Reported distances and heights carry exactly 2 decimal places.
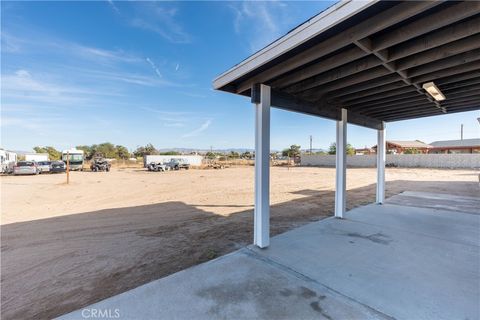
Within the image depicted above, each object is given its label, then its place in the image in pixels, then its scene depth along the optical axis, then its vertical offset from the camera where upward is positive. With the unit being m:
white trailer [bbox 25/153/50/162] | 29.21 +0.30
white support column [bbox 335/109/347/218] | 4.86 -0.13
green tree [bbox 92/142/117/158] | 47.28 +2.40
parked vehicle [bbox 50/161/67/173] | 19.77 -0.72
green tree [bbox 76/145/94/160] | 40.57 +0.80
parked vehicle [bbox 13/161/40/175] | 18.02 -0.76
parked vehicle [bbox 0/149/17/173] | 19.73 -0.47
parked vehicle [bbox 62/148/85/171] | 22.69 +0.02
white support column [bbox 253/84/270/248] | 3.21 -0.09
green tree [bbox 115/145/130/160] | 48.37 +1.66
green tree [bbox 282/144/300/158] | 52.83 +2.52
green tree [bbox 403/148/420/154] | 33.04 +1.51
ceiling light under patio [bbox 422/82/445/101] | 3.44 +1.18
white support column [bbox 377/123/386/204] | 6.36 -0.16
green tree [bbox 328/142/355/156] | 37.64 +2.05
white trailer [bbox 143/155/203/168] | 30.92 +0.08
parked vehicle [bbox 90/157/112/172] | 23.16 -0.62
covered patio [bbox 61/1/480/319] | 1.92 -1.30
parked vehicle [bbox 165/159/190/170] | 26.20 -0.57
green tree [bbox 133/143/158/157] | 51.41 +2.27
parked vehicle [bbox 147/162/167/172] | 23.88 -0.82
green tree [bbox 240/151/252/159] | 57.88 +1.37
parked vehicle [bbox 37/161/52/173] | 19.48 -0.63
